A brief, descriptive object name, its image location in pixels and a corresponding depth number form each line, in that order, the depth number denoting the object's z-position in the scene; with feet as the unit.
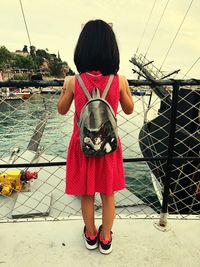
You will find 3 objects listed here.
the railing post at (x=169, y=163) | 6.75
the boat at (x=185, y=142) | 20.44
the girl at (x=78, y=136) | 5.04
